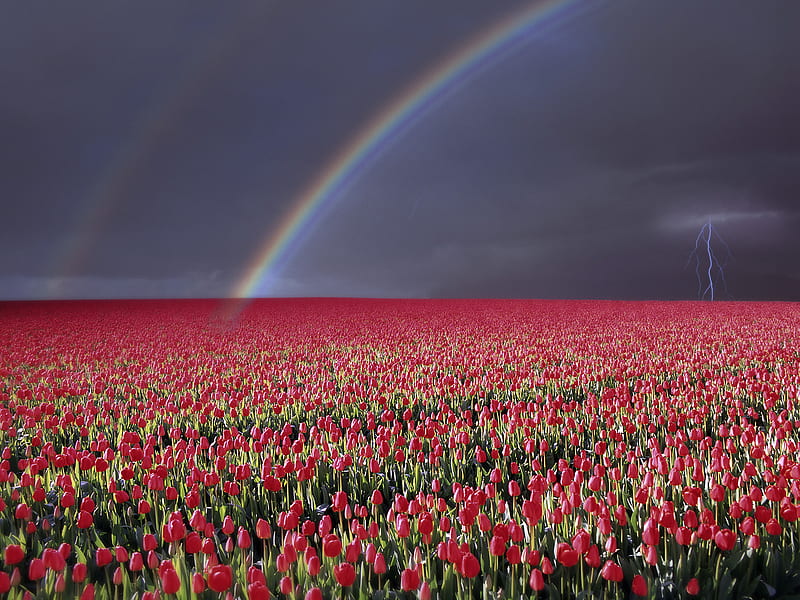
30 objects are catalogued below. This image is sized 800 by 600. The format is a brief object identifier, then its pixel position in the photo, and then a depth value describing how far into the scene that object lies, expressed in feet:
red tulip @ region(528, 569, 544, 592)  9.02
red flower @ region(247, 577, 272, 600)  8.32
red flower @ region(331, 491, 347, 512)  13.30
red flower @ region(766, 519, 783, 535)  11.09
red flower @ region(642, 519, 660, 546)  10.11
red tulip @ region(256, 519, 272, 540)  10.93
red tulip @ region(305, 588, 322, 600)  8.36
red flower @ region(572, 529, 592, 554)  9.90
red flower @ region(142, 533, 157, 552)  10.62
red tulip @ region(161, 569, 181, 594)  8.66
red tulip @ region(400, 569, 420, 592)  9.09
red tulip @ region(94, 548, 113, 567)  10.41
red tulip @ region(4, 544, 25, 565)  10.11
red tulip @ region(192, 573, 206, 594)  8.82
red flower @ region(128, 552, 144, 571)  9.89
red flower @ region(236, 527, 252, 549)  10.68
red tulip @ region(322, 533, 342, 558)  10.17
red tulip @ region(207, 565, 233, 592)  8.73
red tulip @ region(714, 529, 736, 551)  10.25
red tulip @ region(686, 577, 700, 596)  9.27
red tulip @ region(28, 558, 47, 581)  9.61
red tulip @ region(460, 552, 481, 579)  9.11
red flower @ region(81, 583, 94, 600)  8.65
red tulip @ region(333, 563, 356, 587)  9.15
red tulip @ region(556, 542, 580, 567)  9.52
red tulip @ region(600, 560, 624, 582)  9.09
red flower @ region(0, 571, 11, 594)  8.84
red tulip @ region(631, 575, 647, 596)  9.02
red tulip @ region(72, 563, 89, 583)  9.52
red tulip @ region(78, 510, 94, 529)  12.42
